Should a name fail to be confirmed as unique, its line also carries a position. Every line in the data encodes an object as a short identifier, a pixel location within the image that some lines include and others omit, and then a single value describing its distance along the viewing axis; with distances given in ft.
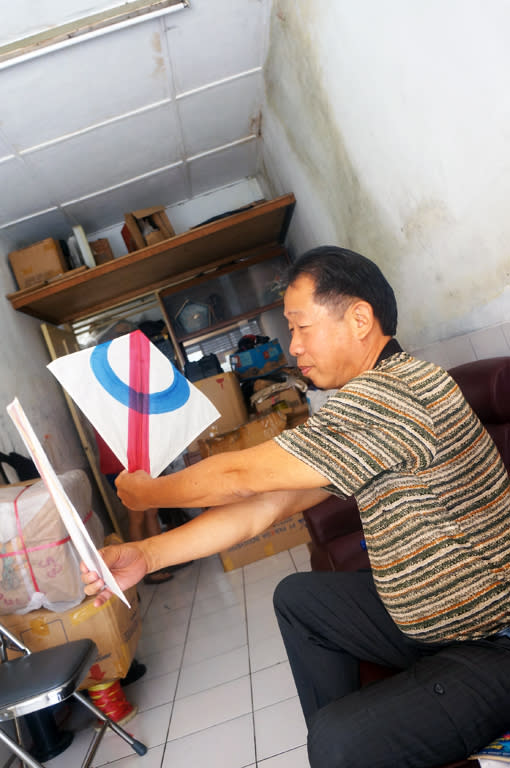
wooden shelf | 13.01
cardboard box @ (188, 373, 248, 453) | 13.92
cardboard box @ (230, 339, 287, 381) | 15.47
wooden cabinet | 15.87
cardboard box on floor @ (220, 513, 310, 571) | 12.16
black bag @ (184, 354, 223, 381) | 15.12
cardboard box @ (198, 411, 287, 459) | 12.62
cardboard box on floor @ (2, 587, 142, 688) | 6.96
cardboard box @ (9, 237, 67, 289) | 13.24
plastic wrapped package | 6.64
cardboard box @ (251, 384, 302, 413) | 13.33
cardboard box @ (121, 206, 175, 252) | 13.57
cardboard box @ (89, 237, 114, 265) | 14.38
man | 2.63
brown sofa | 5.27
